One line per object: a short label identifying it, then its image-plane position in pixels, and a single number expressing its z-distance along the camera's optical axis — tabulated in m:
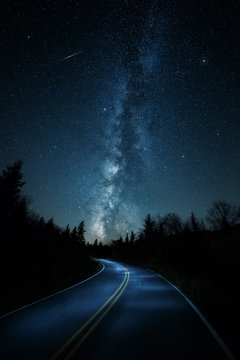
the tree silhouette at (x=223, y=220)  53.24
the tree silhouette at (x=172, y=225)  62.54
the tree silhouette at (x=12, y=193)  27.58
